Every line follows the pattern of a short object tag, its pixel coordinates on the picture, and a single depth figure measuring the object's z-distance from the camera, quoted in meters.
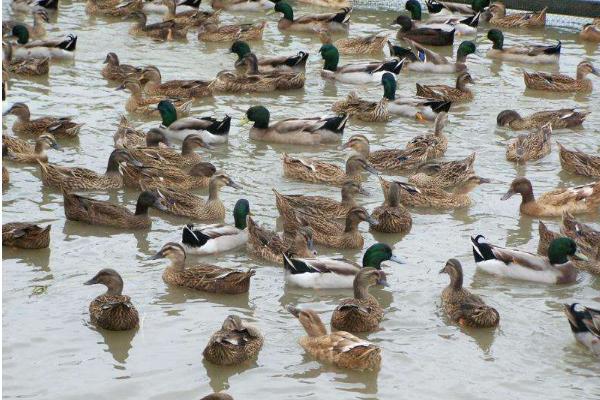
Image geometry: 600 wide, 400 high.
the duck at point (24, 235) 10.67
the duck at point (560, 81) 16.97
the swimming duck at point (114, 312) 9.11
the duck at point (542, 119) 15.07
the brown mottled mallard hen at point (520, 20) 20.89
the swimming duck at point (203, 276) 9.91
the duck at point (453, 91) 16.23
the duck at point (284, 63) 17.31
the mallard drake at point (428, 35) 19.62
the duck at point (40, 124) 14.13
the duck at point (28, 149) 13.20
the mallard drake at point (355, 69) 17.19
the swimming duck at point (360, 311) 9.22
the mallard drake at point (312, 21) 20.03
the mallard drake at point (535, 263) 10.48
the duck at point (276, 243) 10.60
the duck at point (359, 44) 18.98
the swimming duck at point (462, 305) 9.40
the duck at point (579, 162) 13.41
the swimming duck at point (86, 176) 12.43
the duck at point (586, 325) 8.97
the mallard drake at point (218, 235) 10.86
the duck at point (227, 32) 19.19
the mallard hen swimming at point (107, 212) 11.50
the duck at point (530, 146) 13.85
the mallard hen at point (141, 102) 15.46
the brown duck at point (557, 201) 12.21
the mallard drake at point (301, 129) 14.52
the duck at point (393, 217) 11.57
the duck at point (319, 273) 10.12
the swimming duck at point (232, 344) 8.57
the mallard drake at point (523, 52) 18.50
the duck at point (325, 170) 12.88
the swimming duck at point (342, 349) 8.55
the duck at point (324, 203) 11.60
